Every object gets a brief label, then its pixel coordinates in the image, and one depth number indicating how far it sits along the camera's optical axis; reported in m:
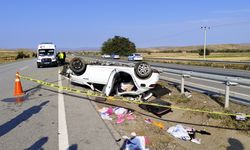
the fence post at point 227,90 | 4.38
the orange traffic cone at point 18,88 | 6.54
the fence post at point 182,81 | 5.94
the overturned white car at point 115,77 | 5.58
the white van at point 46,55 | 18.48
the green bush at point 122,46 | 55.71
